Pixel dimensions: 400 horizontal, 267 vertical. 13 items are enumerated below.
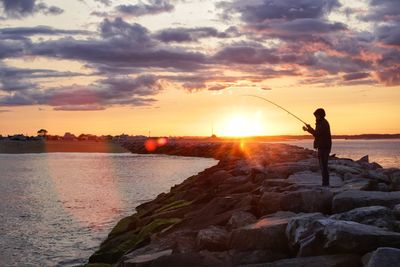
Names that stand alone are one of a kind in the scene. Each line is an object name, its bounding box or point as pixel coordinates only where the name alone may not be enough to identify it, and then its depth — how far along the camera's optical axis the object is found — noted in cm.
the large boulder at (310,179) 1193
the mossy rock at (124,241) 1163
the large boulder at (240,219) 910
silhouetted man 1148
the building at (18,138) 17118
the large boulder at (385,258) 551
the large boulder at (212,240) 815
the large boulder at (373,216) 708
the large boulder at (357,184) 1031
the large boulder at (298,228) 698
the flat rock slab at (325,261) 625
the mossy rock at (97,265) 1067
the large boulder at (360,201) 855
